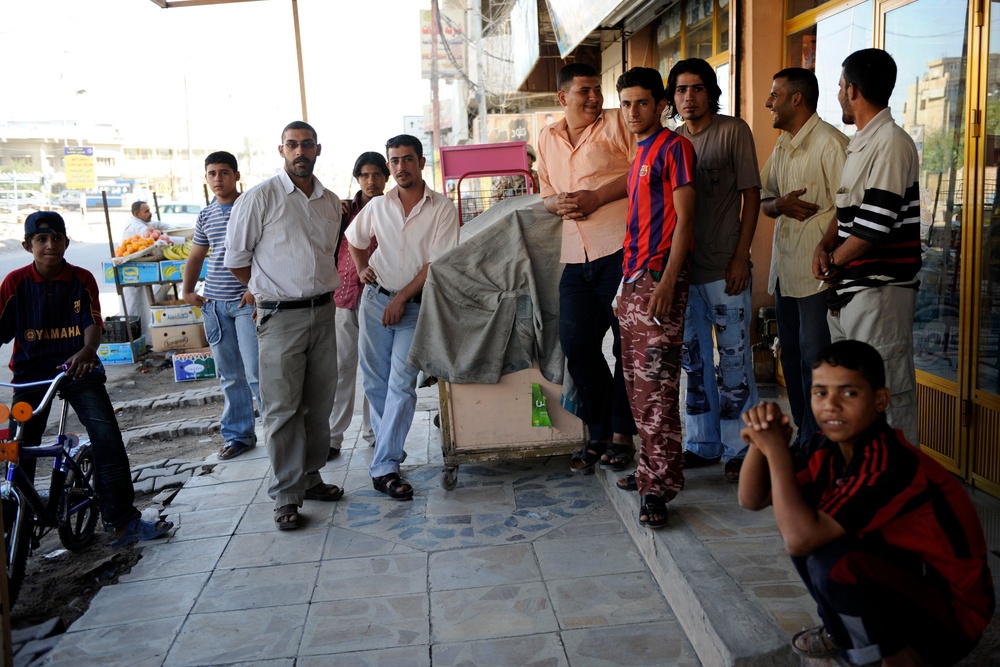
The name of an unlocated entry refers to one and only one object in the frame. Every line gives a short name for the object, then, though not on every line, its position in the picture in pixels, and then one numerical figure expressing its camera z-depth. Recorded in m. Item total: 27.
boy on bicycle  4.08
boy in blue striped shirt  5.71
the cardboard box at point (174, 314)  10.22
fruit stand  10.31
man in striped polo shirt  3.04
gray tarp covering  4.62
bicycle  3.68
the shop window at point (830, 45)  4.92
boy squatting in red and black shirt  2.10
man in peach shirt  4.14
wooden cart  4.77
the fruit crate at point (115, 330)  10.31
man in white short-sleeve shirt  4.76
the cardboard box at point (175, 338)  10.30
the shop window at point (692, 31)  7.16
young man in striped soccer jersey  3.47
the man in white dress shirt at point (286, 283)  4.39
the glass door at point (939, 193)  3.97
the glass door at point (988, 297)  3.68
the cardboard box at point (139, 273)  10.43
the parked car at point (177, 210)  24.95
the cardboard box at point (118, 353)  10.28
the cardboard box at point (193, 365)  9.20
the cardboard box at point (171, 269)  10.52
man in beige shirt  3.71
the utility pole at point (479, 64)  18.44
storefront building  3.75
